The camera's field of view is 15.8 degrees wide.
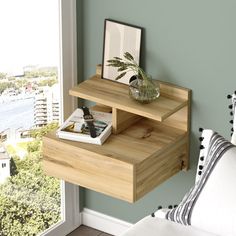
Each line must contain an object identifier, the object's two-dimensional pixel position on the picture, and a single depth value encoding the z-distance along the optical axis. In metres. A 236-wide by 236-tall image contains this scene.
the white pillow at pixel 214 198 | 2.86
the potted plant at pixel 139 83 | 3.50
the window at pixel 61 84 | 3.51
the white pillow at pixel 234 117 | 3.22
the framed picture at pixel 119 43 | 3.61
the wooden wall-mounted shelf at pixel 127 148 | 3.42
